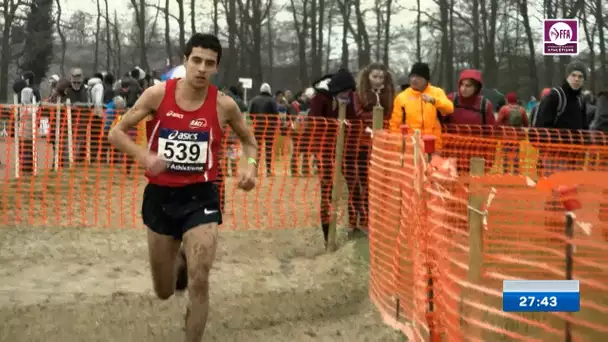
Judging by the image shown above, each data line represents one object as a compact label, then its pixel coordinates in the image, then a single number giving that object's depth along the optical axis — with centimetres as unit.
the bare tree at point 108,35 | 4642
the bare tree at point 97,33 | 4897
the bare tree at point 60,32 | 4503
